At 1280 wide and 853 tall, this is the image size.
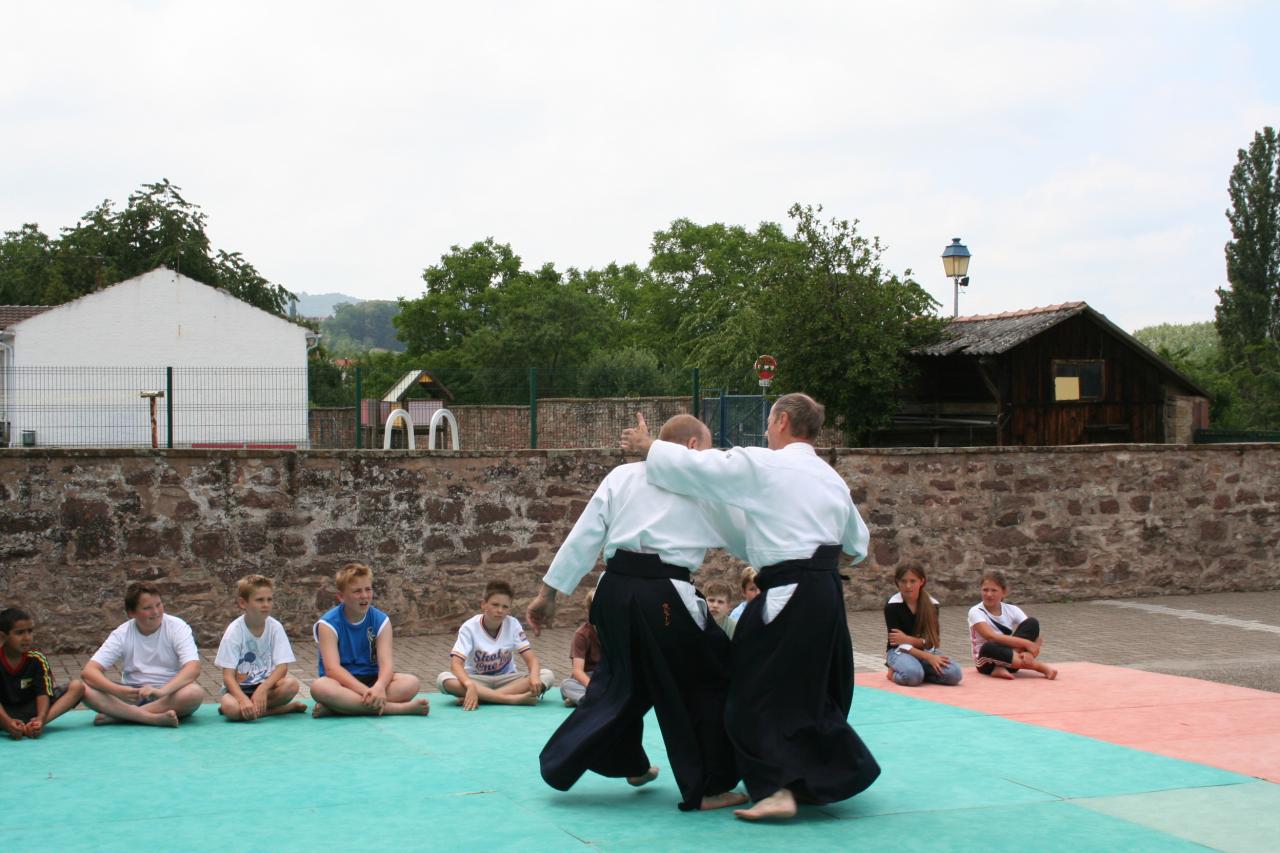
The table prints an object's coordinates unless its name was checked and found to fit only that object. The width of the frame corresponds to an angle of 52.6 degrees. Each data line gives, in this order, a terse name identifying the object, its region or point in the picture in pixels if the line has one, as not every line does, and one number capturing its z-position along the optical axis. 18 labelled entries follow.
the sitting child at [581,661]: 8.17
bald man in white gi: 5.27
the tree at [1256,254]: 54.84
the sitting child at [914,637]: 8.68
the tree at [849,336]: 22.47
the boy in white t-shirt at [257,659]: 7.67
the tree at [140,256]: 52.84
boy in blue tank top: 7.66
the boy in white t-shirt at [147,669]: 7.44
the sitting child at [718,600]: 8.25
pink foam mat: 6.54
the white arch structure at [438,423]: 15.05
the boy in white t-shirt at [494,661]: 8.27
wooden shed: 22.97
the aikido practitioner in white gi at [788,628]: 5.07
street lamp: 20.83
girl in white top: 9.05
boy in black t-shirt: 7.09
